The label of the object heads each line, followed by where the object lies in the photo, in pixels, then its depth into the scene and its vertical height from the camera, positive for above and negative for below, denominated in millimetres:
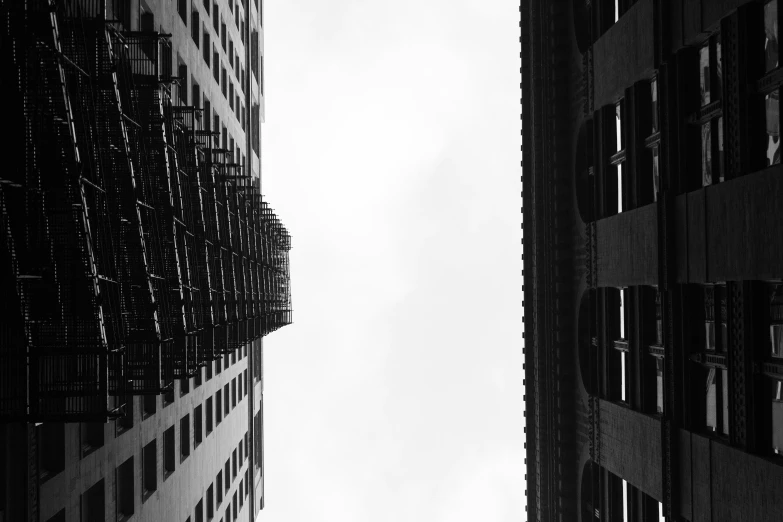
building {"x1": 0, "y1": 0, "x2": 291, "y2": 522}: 14234 +395
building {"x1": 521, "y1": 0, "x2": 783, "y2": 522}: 17078 +307
